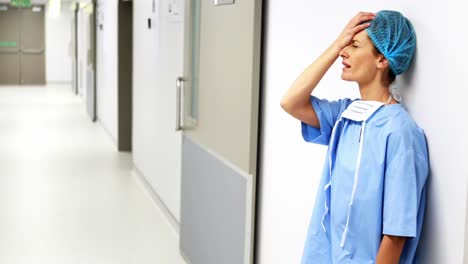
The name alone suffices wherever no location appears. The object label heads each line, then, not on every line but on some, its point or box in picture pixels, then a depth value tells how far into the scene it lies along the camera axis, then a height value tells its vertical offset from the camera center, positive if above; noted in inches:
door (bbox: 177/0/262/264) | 119.0 -22.1
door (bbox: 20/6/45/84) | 797.9 -30.1
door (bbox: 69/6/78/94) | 645.9 -27.6
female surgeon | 66.7 -13.8
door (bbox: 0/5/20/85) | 787.4 -34.4
